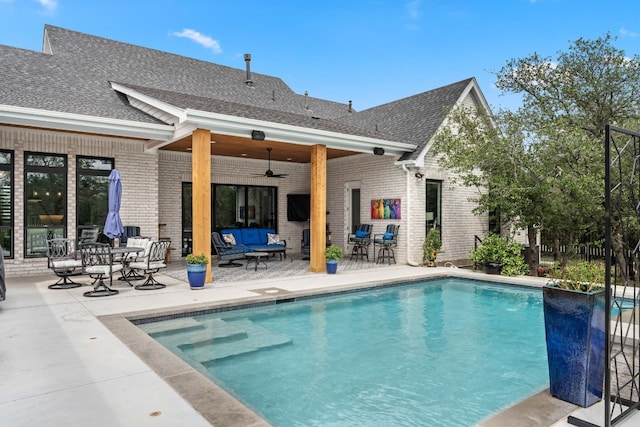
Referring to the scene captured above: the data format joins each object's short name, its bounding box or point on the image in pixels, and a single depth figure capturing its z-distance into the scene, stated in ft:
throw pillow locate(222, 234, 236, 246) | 38.14
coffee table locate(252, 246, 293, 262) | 35.36
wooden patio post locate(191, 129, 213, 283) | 26.63
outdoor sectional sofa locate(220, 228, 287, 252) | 40.83
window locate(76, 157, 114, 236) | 32.45
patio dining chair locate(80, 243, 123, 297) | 23.35
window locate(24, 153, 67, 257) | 30.22
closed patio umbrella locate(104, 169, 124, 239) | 25.91
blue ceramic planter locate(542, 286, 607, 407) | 9.55
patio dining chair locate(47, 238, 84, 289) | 25.09
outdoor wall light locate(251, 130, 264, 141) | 28.99
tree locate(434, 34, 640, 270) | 28.84
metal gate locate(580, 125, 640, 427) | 7.99
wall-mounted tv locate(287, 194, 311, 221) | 49.32
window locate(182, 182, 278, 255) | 42.98
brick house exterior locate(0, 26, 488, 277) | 28.76
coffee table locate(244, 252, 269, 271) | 34.45
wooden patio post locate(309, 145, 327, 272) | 33.19
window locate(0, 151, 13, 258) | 29.32
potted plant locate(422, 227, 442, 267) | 37.40
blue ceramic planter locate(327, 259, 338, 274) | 31.78
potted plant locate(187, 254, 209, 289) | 25.04
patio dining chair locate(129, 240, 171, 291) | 25.46
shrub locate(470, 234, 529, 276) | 32.65
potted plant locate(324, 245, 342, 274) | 31.71
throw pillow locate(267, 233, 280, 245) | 41.39
